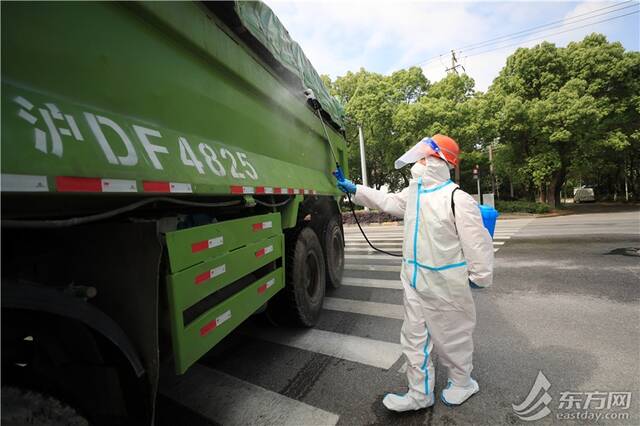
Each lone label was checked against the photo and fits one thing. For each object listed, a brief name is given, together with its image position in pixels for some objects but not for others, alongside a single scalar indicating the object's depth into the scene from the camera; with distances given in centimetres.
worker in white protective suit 218
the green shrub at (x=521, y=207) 1972
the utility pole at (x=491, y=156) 2155
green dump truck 120
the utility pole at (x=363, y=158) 1753
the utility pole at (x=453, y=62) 2594
